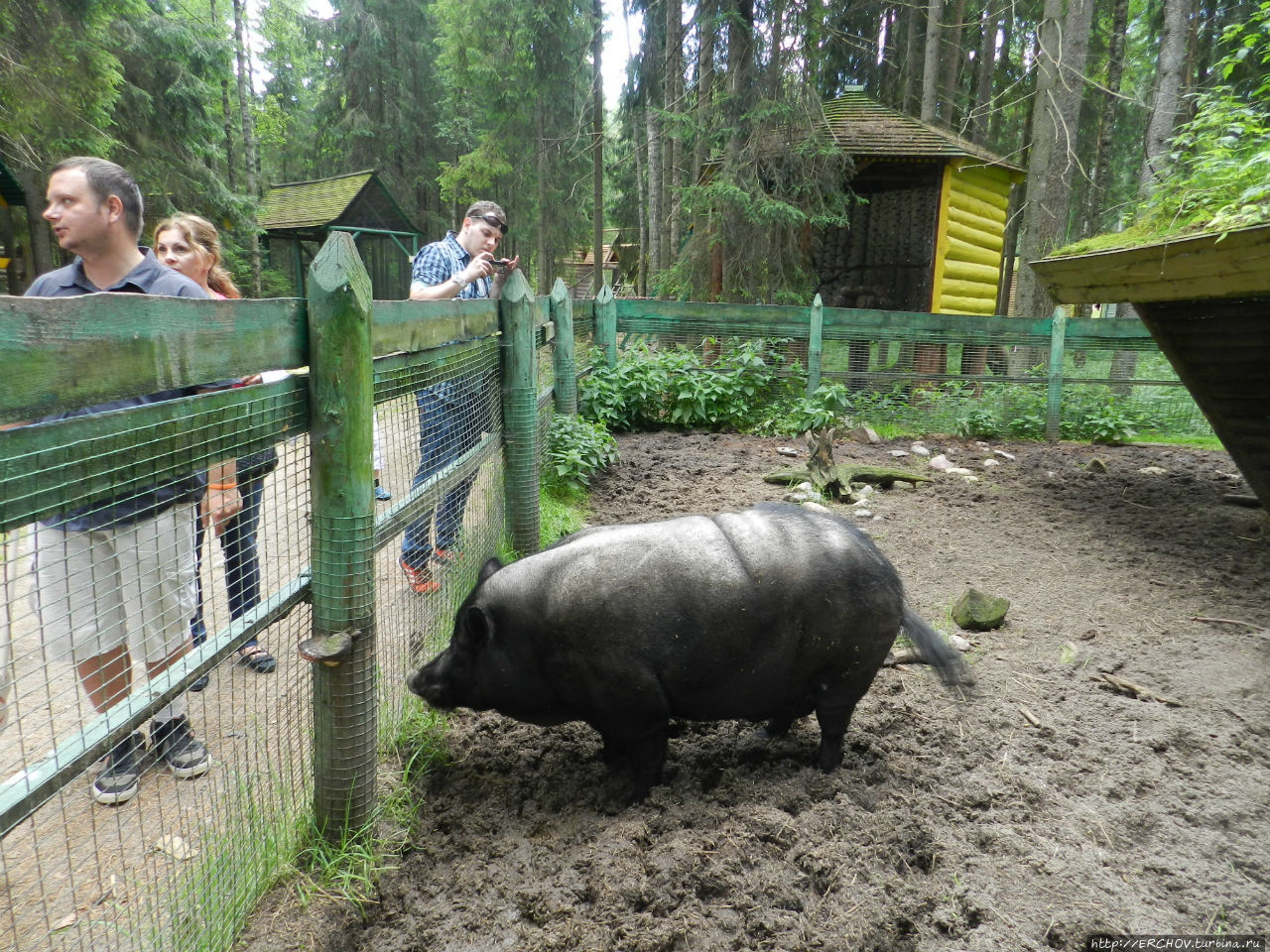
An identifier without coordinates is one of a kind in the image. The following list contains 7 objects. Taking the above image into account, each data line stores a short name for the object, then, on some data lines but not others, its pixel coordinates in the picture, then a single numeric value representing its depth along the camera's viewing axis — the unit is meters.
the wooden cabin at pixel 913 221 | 13.41
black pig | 2.92
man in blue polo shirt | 2.38
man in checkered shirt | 3.68
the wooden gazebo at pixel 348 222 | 20.38
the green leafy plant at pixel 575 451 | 6.40
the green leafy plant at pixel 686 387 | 9.66
